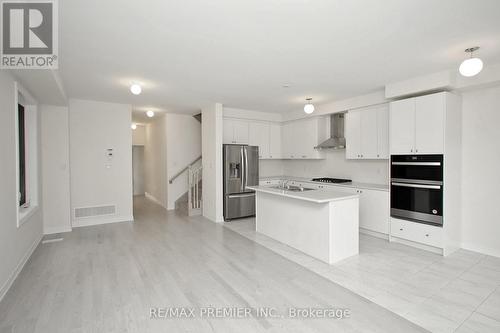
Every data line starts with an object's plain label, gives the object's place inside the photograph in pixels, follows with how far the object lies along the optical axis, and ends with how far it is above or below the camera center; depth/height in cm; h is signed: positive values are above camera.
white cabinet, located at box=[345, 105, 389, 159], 467 +57
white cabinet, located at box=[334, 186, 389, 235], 436 -87
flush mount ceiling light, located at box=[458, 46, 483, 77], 255 +97
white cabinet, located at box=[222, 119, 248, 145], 620 +81
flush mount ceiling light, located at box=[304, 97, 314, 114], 474 +104
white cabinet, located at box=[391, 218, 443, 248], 367 -111
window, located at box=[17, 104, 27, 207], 392 +12
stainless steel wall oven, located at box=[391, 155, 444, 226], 367 -42
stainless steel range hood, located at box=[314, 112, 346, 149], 576 +80
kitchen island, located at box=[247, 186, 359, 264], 338 -88
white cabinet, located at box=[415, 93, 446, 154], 361 +56
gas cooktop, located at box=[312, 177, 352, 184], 552 -41
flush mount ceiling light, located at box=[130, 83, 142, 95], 379 +116
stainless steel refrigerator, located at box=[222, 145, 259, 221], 575 -36
